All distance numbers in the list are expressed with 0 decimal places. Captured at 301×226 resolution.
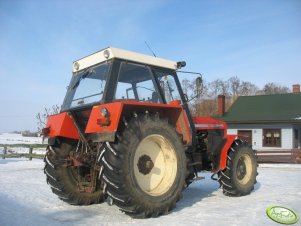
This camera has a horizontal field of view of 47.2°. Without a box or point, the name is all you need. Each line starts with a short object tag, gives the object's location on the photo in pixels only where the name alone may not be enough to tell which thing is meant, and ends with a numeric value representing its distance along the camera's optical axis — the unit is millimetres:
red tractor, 4641
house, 21656
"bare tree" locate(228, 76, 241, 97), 67188
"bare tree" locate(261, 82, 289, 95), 67000
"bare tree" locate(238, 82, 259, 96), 67250
